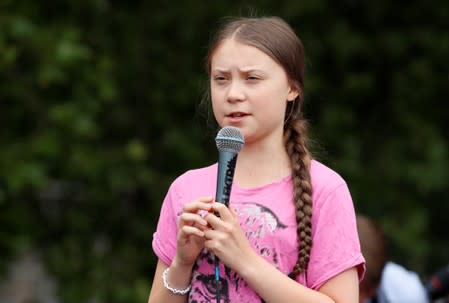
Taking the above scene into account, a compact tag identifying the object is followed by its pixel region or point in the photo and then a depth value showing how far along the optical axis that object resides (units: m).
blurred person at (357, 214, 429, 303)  7.96
